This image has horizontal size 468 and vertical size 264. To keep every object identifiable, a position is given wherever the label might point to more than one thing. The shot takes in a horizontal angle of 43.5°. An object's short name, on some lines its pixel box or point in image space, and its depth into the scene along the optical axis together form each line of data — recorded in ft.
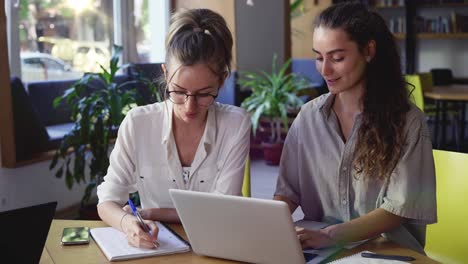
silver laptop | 3.75
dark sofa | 12.52
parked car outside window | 15.75
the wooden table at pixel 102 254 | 4.26
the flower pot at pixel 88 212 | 11.98
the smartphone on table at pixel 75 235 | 4.61
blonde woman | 5.30
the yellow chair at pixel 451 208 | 5.69
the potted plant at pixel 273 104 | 17.51
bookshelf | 25.00
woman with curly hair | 5.16
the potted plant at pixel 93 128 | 11.78
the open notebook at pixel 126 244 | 4.32
